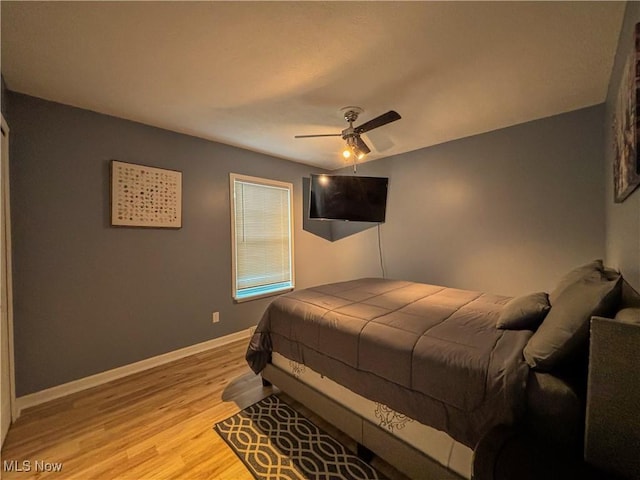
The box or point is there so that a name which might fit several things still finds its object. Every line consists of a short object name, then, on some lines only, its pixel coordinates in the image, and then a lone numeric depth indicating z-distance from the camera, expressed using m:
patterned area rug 1.44
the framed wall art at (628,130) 1.00
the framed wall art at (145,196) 2.41
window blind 3.36
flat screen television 3.55
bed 1.02
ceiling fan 2.10
